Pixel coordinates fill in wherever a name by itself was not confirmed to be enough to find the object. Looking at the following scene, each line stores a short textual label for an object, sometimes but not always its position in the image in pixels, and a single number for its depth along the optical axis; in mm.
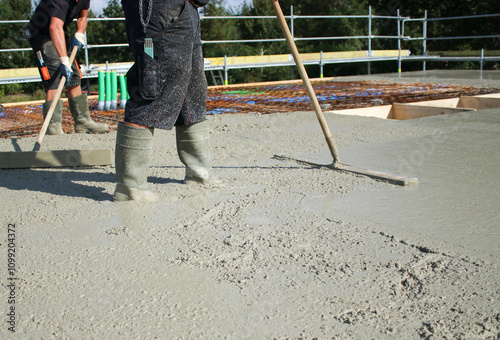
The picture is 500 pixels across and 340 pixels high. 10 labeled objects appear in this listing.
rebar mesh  6160
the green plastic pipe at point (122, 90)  7311
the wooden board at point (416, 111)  6199
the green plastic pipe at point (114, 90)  7125
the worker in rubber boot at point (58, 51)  4574
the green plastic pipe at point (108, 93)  7030
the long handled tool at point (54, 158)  3689
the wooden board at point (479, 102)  6898
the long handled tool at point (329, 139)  3053
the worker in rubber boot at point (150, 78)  2691
